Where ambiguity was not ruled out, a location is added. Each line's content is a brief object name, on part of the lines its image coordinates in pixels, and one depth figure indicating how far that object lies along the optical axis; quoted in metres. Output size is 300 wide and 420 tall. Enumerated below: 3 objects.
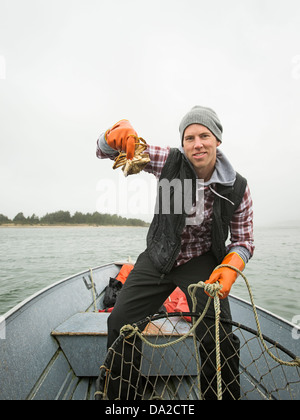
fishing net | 1.64
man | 1.83
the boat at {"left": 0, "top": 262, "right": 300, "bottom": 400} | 1.96
